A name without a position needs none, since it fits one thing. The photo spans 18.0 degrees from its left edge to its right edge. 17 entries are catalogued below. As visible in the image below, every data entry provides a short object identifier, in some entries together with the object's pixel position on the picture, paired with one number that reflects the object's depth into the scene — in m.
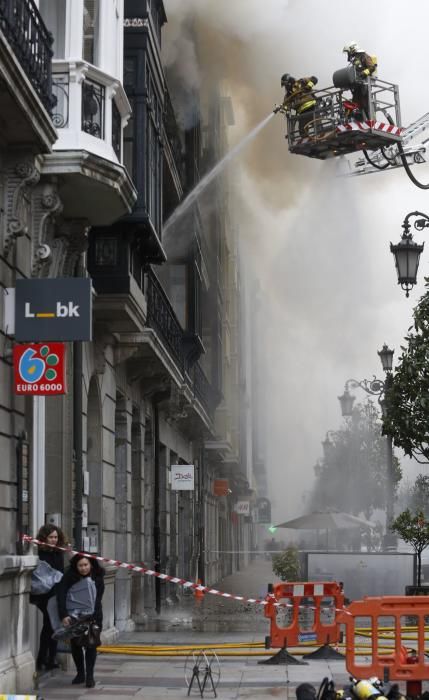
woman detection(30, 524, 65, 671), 14.18
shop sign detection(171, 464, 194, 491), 30.70
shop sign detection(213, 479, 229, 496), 50.91
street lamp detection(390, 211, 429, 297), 19.03
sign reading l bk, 12.76
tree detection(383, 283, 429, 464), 22.67
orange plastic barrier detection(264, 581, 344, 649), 15.70
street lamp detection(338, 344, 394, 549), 31.95
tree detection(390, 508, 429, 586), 27.03
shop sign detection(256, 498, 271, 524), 114.50
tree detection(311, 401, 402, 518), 90.88
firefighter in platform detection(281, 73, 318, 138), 19.25
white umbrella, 41.56
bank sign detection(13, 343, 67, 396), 12.83
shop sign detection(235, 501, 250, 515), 66.75
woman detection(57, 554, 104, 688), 13.41
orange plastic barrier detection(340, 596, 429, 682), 11.91
